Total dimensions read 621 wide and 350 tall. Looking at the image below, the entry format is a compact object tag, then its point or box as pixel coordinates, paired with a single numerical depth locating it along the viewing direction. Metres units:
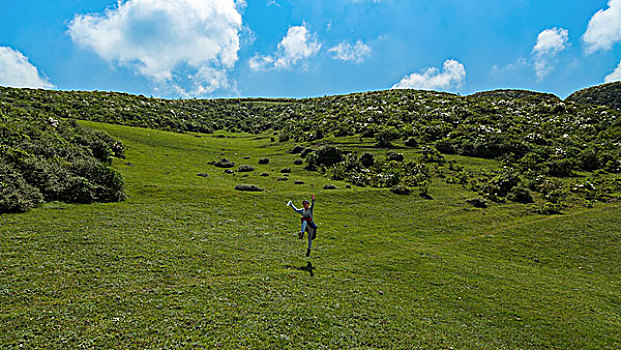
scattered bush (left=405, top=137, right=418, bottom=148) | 73.31
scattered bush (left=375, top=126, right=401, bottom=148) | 73.25
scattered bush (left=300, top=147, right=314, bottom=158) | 67.50
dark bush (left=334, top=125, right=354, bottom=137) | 87.14
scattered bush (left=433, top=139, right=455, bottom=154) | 69.50
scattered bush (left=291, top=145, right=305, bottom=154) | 72.33
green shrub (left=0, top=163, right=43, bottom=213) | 19.02
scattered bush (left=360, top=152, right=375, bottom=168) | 57.38
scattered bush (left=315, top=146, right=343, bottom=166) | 60.03
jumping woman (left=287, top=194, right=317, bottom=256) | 16.50
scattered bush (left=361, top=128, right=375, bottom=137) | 83.00
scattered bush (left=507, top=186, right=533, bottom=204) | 39.66
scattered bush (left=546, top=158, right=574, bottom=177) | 51.00
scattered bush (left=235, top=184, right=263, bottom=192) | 36.09
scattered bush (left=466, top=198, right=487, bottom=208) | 37.81
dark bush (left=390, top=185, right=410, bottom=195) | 41.28
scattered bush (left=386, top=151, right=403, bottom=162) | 61.78
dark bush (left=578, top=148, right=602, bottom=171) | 54.06
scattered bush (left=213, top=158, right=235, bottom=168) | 57.12
